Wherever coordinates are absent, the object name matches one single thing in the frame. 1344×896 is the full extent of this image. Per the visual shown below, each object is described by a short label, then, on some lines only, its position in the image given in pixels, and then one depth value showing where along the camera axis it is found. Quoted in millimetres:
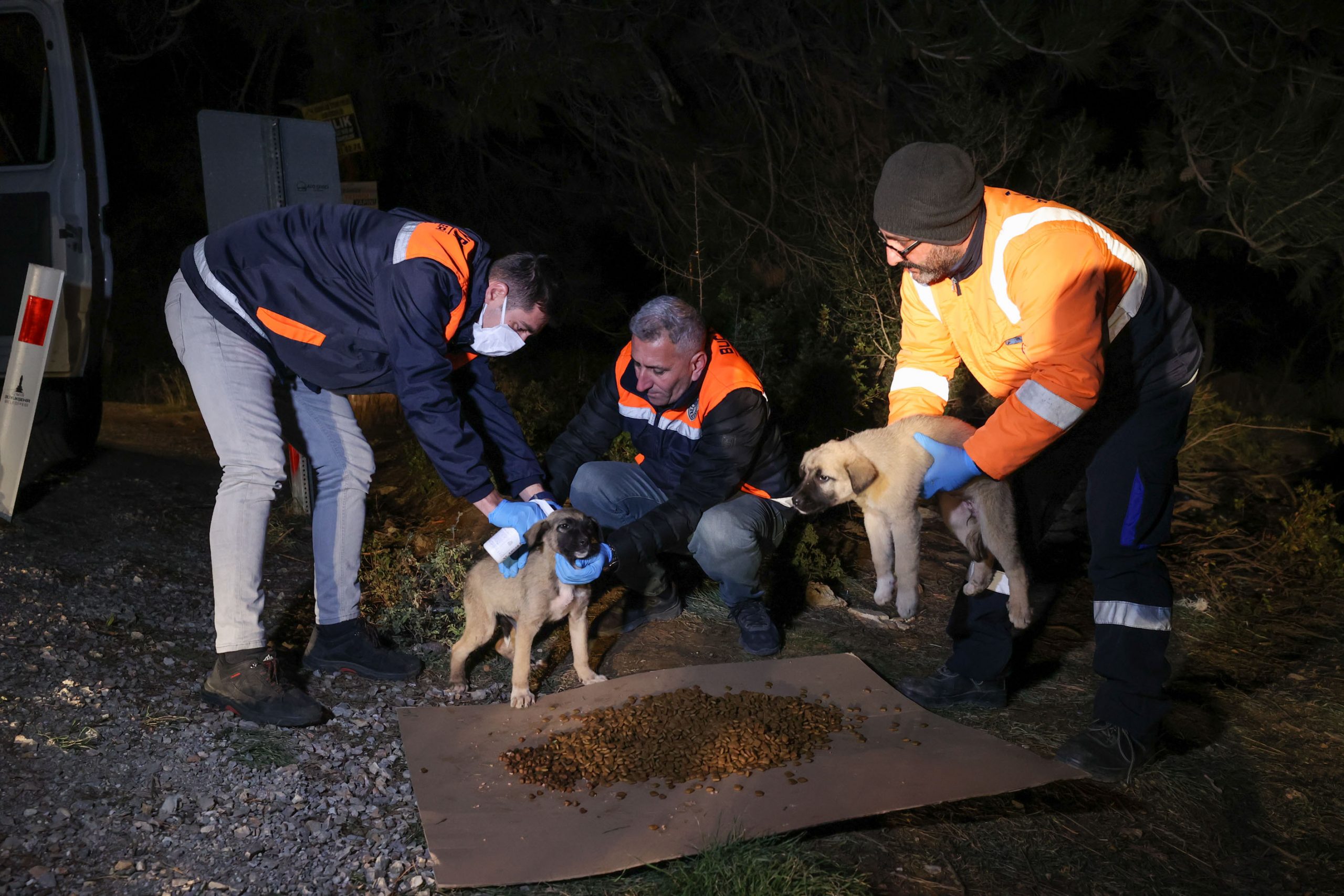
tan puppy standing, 3715
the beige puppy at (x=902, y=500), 3641
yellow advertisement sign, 6828
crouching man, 4164
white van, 5660
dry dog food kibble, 3281
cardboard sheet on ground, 2805
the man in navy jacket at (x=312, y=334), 3432
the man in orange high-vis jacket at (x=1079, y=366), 2986
